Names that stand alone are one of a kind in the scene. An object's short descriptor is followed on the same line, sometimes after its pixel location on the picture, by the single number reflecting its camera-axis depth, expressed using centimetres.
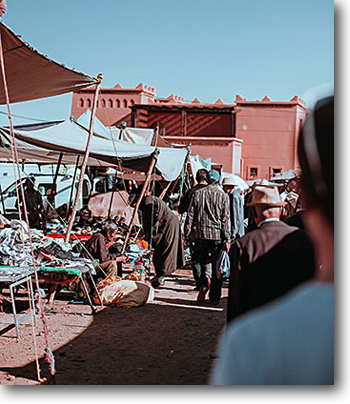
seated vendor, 723
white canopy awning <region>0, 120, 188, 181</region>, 868
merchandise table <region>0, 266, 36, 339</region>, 535
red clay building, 2452
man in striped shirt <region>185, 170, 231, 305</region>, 694
